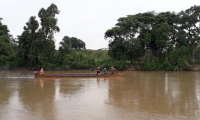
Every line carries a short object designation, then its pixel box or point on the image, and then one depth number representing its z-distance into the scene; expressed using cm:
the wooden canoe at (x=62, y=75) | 2259
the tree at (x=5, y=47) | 3480
